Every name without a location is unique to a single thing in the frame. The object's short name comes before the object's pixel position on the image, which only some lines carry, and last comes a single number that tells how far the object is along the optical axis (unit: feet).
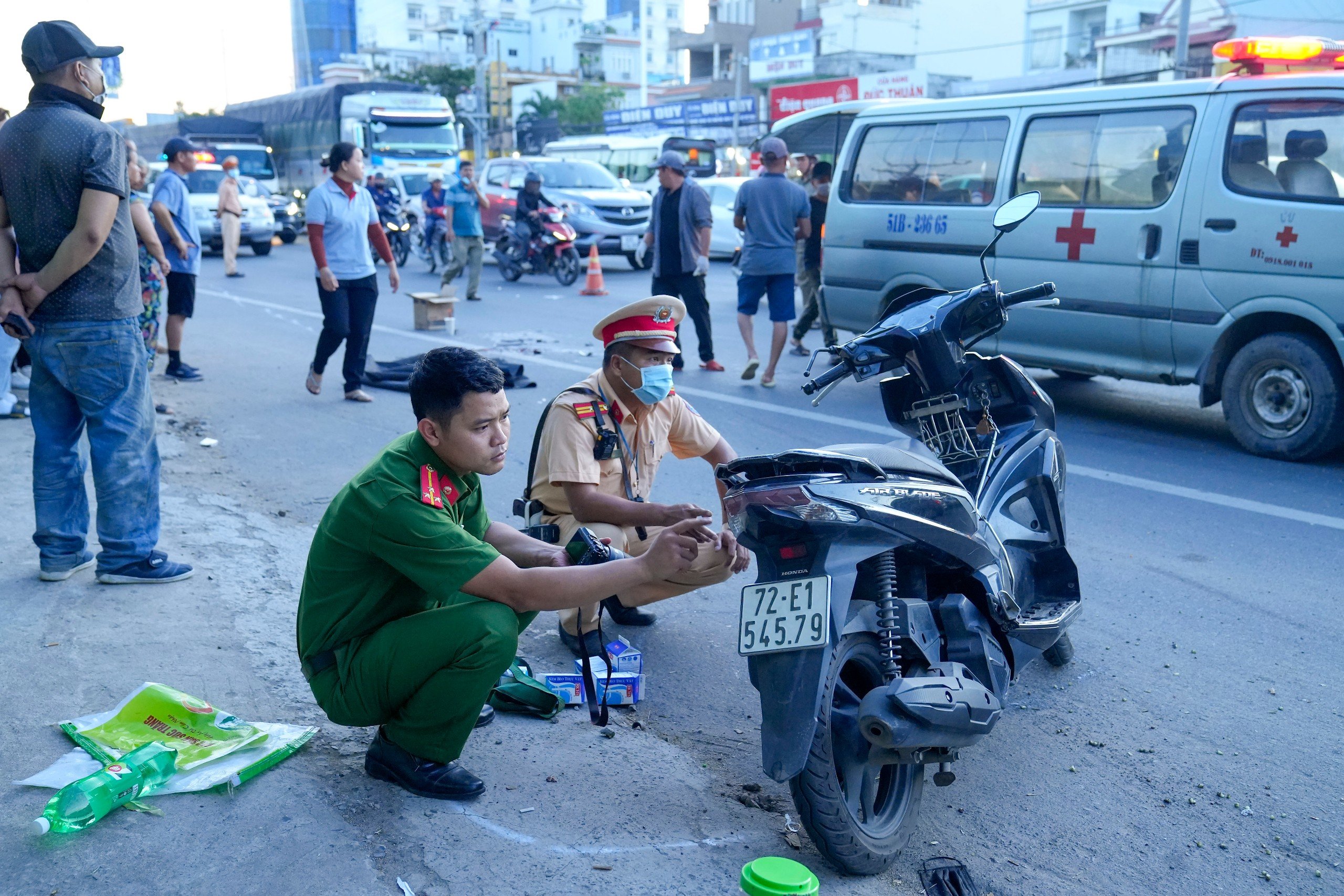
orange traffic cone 51.62
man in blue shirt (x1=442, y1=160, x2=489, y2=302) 47.52
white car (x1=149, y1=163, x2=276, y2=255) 72.64
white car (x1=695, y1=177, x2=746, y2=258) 62.95
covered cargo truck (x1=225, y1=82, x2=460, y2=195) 89.20
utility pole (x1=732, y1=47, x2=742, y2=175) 142.61
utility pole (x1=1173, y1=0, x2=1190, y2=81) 70.59
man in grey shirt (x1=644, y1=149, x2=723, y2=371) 30.25
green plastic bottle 8.47
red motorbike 55.06
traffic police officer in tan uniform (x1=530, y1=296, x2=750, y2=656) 12.12
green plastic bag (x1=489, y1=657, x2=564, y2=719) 11.28
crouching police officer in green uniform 8.63
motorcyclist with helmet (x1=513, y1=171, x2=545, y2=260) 55.88
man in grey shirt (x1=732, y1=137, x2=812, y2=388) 29.63
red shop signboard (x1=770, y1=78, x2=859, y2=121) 129.29
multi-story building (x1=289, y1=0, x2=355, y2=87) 375.04
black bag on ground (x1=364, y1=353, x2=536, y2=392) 29.17
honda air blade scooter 8.20
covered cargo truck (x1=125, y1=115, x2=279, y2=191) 107.86
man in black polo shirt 12.84
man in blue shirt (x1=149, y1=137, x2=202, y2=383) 28.35
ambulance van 20.61
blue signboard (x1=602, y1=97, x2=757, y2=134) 148.15
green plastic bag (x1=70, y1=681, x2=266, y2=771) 9.83
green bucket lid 8.05
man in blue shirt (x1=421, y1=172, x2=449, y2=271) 62.08
